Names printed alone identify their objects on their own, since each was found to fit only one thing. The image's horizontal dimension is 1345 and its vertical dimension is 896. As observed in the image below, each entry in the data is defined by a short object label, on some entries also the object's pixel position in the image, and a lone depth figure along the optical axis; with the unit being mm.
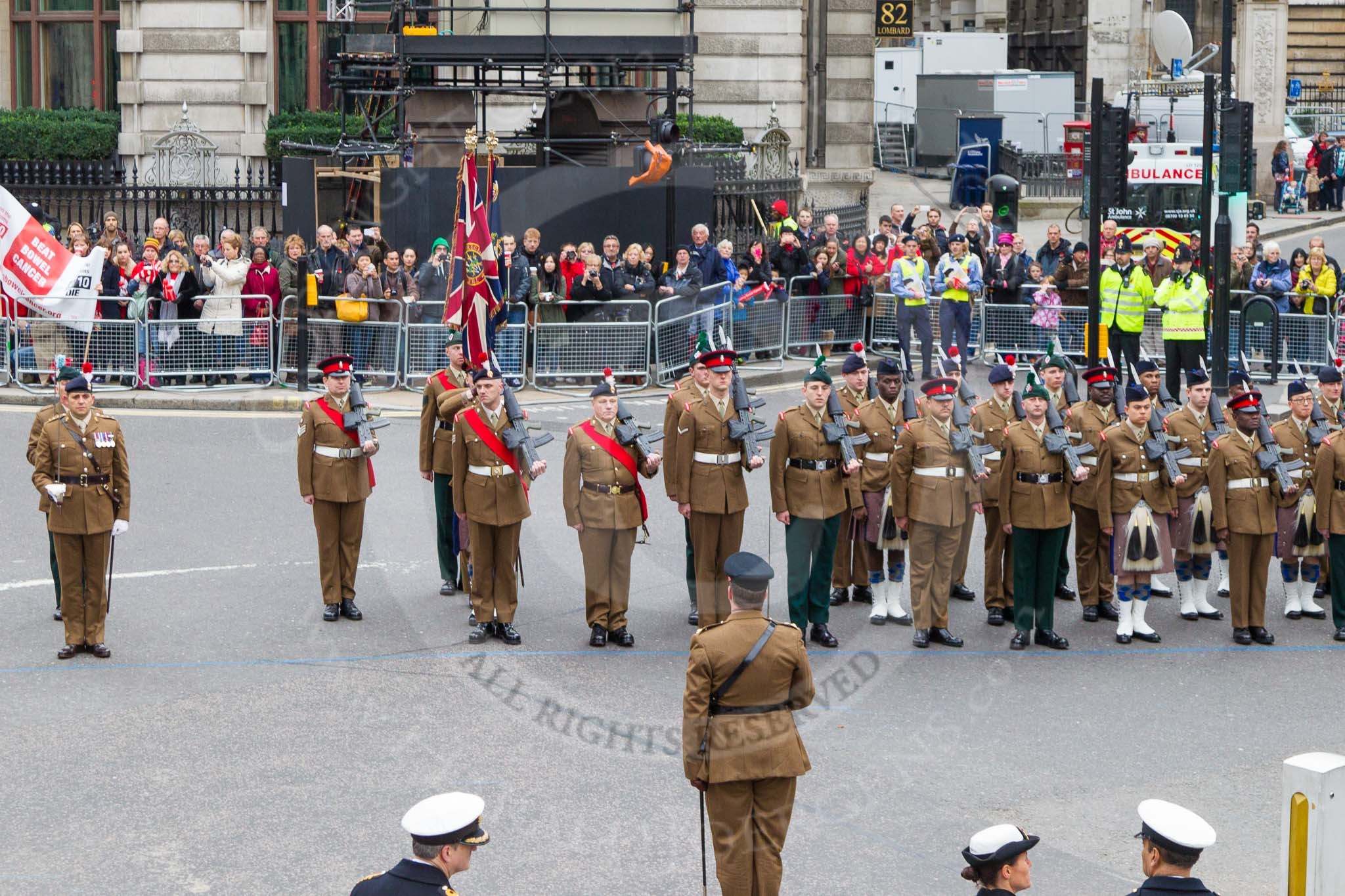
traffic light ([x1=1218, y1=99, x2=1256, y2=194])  20391
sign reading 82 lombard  43312
